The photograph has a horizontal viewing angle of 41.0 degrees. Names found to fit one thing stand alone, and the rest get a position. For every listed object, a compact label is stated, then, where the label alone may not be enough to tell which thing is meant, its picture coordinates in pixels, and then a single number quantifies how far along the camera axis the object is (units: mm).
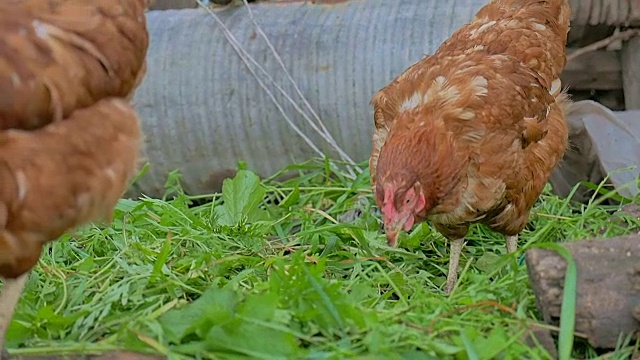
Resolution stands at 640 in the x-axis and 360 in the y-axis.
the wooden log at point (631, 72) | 3613
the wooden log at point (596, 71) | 3754
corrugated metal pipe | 3547
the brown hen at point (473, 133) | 2172
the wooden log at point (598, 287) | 1806
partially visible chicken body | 1618
